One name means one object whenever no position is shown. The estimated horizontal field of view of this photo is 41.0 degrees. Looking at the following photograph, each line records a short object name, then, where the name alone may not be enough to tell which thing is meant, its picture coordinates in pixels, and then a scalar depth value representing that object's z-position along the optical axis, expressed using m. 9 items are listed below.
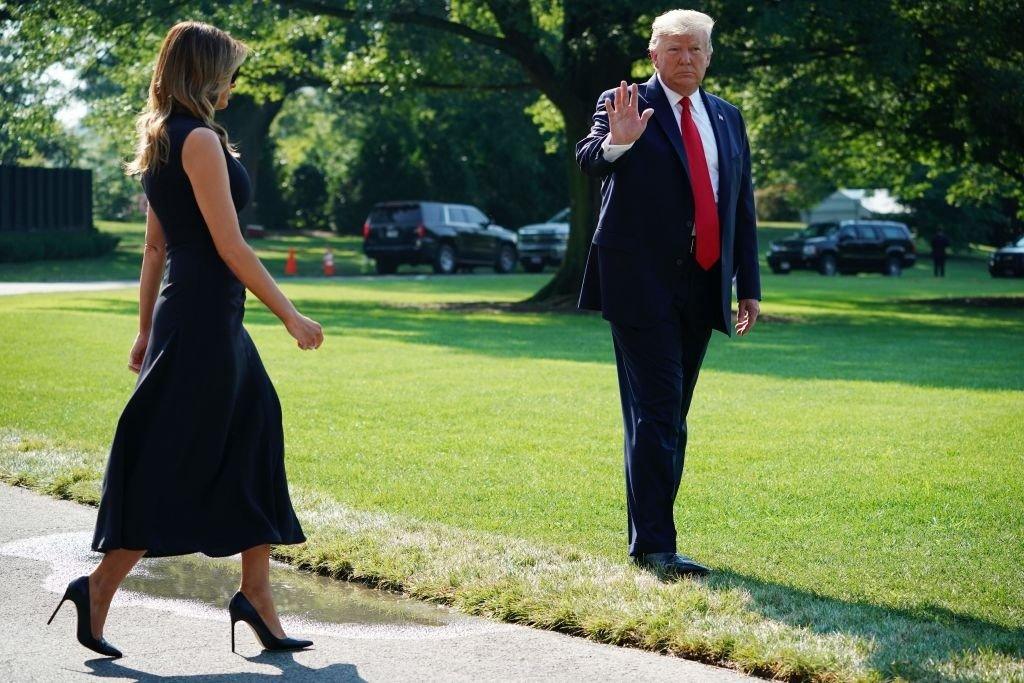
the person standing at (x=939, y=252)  44.00
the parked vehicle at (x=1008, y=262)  41.44
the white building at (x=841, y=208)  84.38
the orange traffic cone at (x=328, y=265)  35.09
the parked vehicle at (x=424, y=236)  35.50
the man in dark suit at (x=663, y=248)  5.30
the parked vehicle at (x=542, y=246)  39.56
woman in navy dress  4.20
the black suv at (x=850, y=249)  43.53
